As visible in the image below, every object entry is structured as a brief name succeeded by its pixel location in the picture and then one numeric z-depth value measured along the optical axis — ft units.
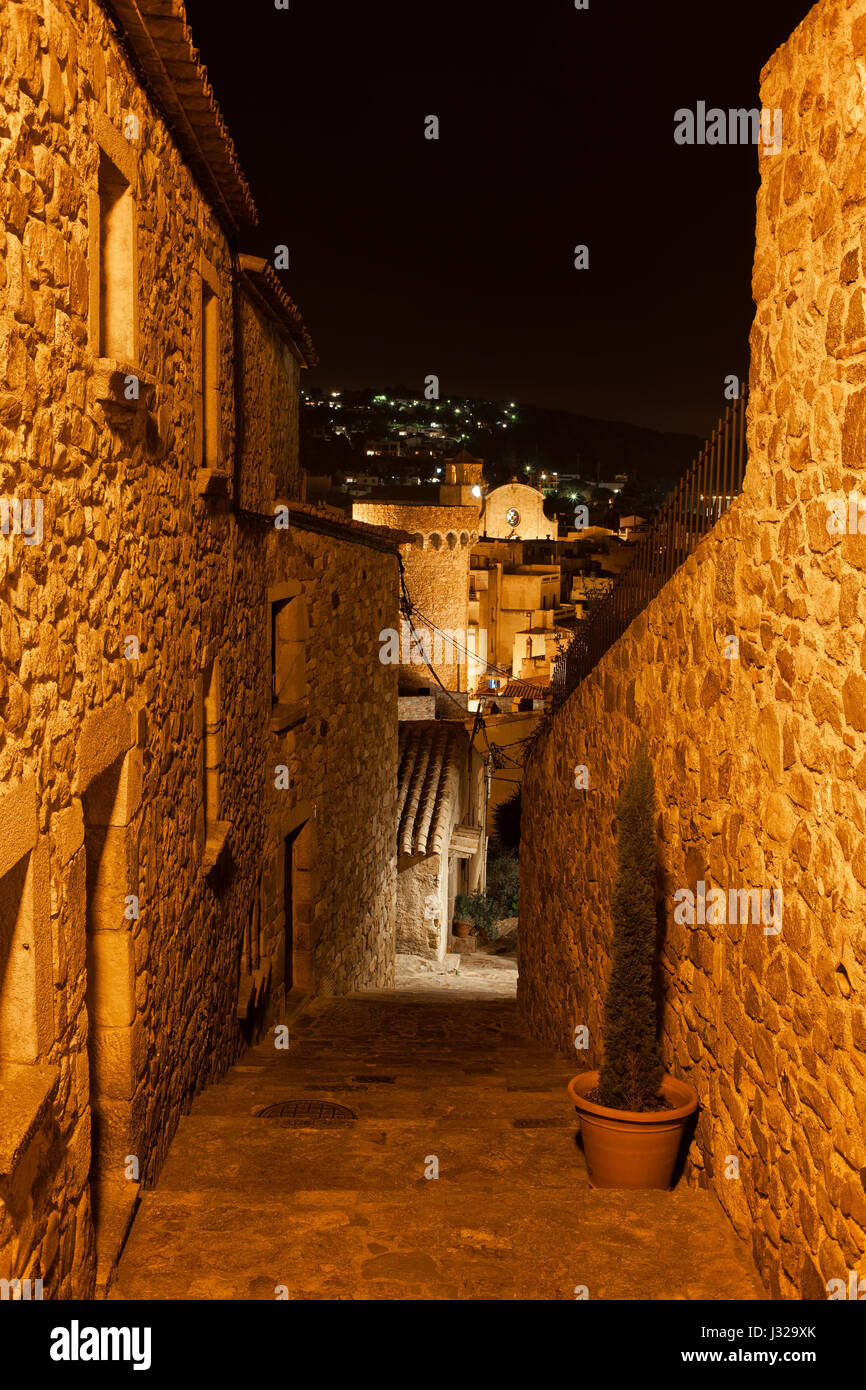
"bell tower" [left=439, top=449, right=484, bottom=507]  172.86
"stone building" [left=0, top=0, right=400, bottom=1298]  11.10
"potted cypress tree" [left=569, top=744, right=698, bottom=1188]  16.35
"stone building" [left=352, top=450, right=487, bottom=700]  161.38
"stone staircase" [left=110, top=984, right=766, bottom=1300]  13.93
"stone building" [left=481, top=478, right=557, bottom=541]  235.20
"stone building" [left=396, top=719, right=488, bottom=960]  58.59
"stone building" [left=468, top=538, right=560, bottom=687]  172.86
